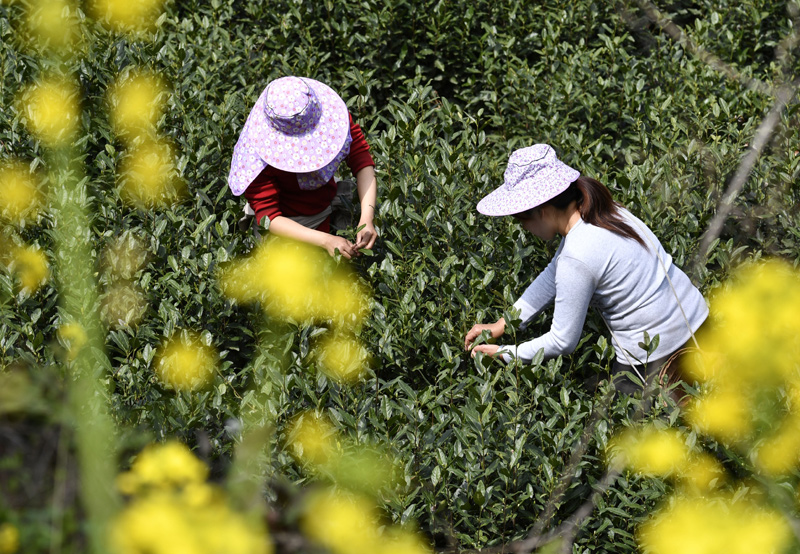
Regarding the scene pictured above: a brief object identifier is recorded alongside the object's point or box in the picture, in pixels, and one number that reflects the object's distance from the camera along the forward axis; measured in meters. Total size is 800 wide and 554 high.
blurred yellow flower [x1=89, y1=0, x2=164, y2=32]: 8.34
